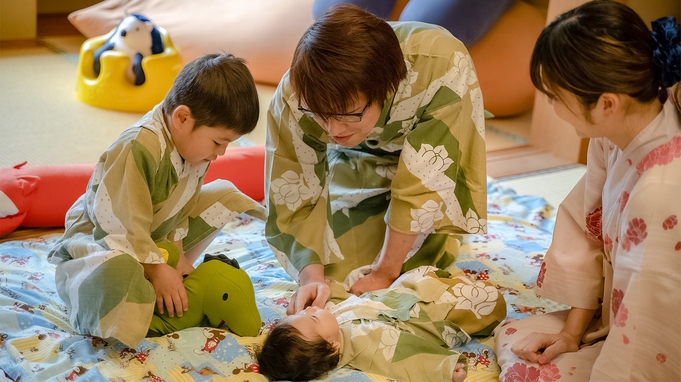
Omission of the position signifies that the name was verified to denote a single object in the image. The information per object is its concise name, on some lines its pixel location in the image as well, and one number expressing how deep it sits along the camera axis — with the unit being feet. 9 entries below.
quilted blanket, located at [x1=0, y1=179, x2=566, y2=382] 11.06
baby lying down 10.99
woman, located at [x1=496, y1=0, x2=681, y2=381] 10.32
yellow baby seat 17.44
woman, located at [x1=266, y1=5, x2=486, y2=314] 11.80
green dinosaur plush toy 11.41
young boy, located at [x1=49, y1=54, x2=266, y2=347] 11.08
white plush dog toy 17.57
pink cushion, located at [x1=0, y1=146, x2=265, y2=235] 12.83
